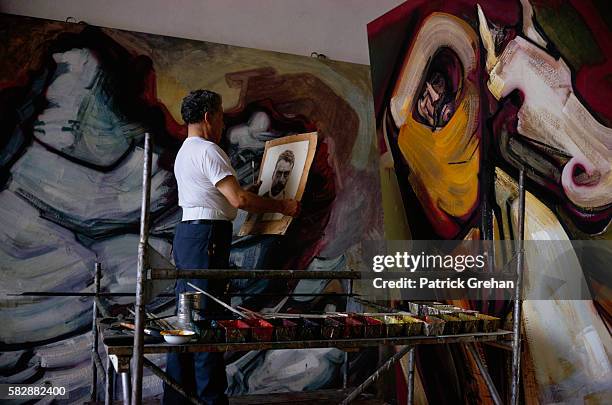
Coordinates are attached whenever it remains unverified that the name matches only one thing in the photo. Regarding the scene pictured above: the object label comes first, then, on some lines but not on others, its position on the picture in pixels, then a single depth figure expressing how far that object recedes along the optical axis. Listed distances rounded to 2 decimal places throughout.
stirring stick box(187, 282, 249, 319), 2.21
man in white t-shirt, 2.65
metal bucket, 2.26
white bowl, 1.94
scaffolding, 1.87
